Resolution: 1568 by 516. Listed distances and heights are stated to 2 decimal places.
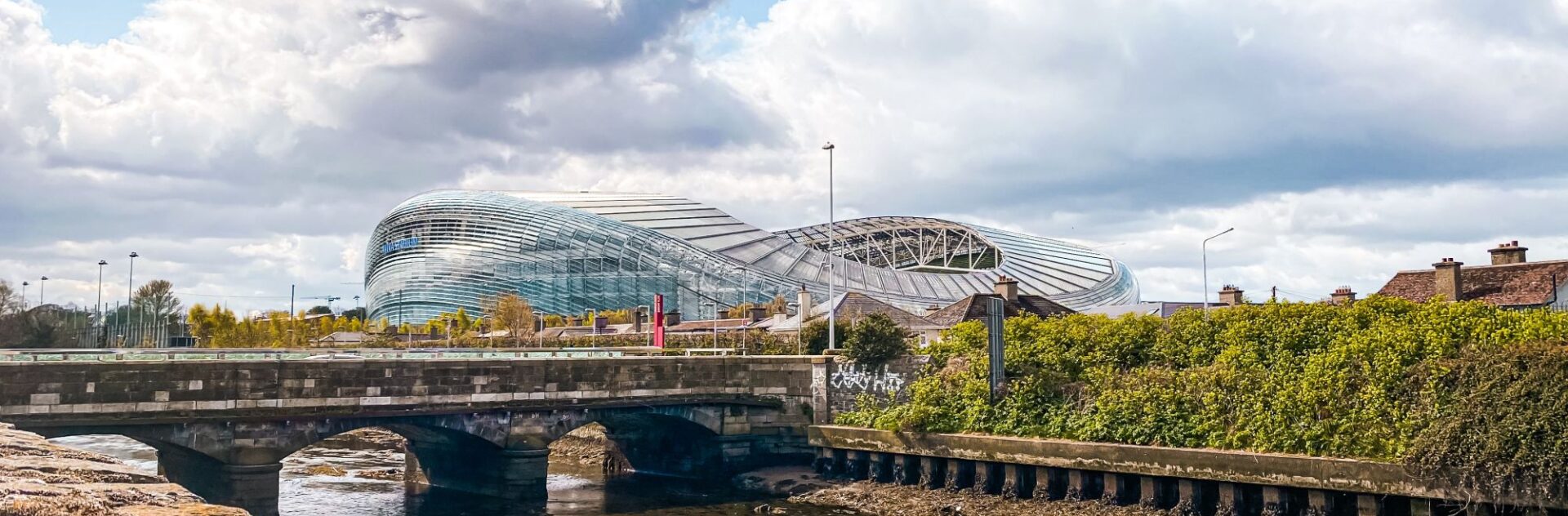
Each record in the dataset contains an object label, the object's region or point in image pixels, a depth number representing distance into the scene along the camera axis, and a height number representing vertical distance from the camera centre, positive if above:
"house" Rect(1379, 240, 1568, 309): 39.28 +1.97
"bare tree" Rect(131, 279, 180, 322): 113.06 +4.52
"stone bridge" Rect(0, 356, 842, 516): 31.53 -2.05
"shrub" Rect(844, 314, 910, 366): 40.97 -0.07
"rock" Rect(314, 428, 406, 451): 60.01 -5.25
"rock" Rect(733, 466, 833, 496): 38.84 -4.81
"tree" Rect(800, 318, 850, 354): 46.69 +0.27
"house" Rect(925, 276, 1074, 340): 52.03 +1.55
